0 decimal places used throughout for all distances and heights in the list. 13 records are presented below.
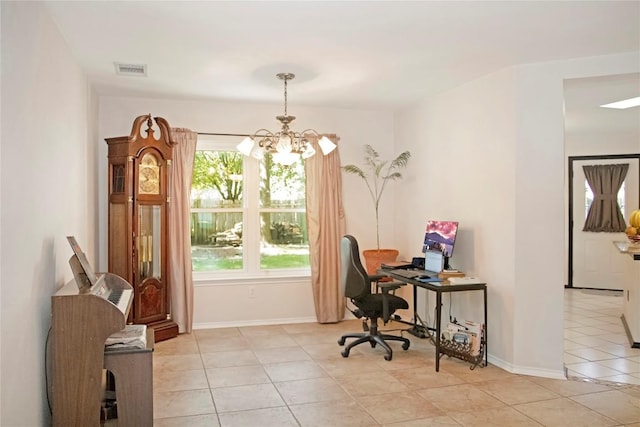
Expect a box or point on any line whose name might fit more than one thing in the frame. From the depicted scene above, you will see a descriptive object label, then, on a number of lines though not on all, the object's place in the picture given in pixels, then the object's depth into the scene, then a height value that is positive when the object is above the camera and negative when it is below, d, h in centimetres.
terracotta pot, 585 -49
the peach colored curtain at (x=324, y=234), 600 -23
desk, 429 -66
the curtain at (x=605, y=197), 816 +24
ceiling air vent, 429 +123
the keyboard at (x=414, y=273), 466 -55
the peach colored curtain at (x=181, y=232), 548 -19
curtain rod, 579 +90
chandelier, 442 +60
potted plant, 611 +50
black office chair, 464 -73
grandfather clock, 501 -3
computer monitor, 482 -23
